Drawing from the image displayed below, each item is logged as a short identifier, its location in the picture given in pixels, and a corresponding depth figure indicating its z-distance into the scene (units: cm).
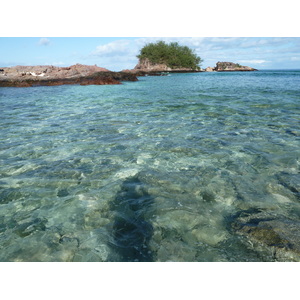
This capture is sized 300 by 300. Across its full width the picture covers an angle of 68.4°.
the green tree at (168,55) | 9625
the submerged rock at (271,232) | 284
